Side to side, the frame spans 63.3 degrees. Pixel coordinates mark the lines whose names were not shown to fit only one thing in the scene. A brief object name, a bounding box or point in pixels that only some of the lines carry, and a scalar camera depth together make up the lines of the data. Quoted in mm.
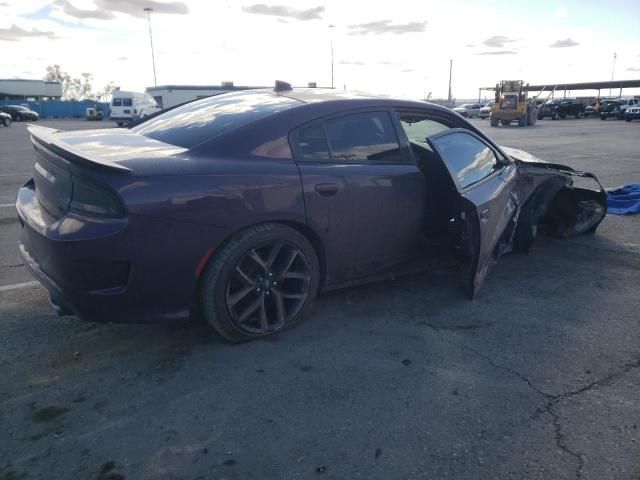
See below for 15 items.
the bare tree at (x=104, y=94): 91319
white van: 36062
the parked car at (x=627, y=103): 40788
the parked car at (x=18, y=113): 43938
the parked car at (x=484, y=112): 54250
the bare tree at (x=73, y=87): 99331
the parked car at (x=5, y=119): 31797
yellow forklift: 35469
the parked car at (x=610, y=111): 42156
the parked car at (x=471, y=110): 56453
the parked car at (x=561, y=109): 45688
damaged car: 2721
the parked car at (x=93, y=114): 51438
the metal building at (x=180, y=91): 42531
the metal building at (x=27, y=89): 66875
